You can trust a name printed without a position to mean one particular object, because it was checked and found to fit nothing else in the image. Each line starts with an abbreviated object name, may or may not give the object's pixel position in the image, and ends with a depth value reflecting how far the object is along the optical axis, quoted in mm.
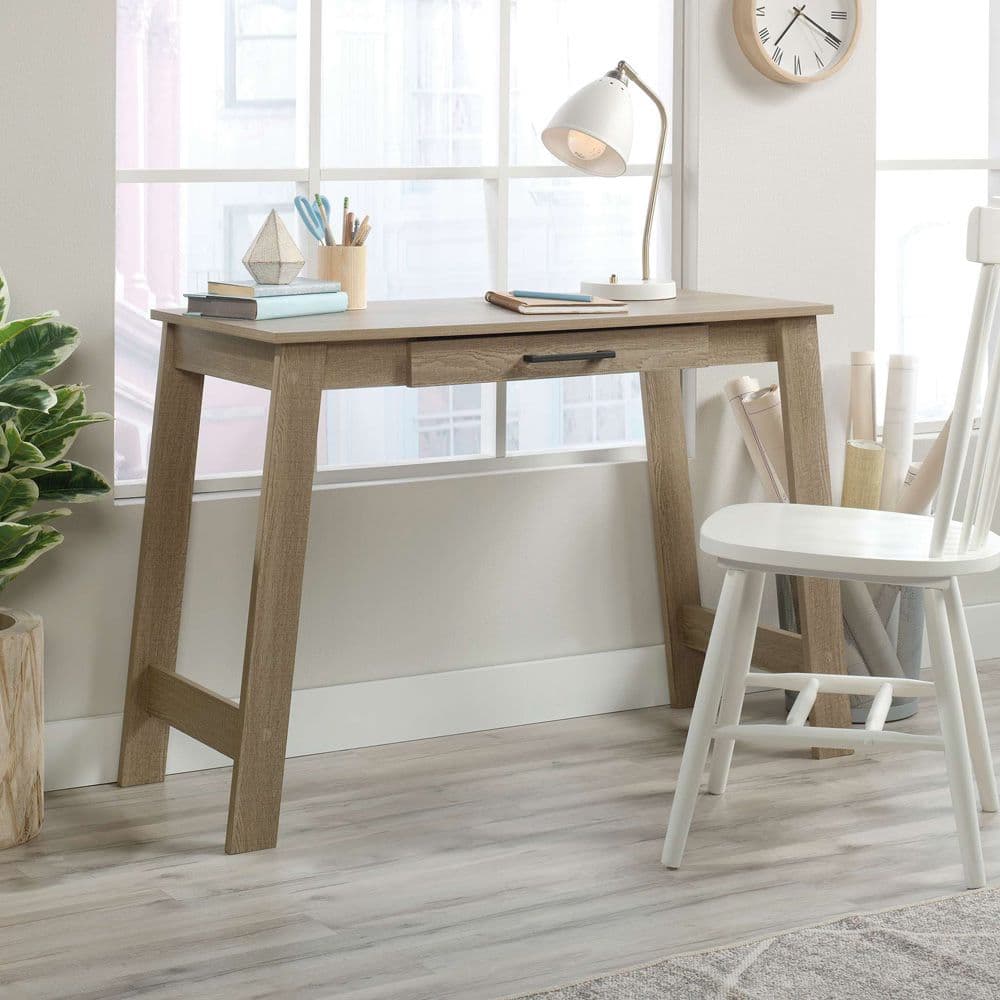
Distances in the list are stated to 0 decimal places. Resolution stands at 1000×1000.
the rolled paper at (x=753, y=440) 5718
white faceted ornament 4589
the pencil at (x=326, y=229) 4852
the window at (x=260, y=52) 5057
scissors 4838
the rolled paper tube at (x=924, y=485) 5654
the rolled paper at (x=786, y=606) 5762
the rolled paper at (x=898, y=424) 5785
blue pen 4845
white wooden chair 3995
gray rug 3523
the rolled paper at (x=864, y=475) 5645
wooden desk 4309
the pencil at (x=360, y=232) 4878
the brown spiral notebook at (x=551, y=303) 4723
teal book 4440
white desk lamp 5023
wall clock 5684
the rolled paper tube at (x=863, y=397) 5951
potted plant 4336
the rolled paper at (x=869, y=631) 5583
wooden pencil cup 4882
